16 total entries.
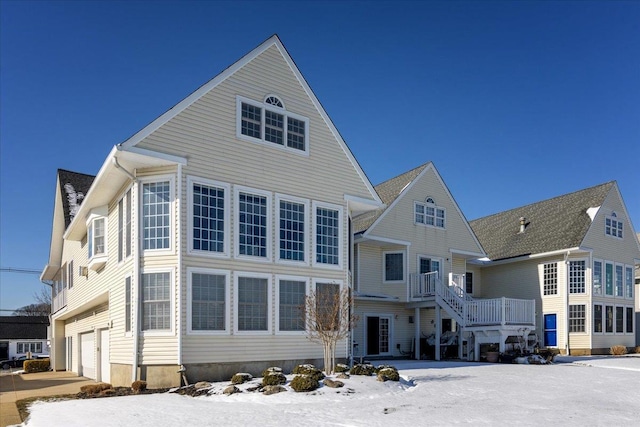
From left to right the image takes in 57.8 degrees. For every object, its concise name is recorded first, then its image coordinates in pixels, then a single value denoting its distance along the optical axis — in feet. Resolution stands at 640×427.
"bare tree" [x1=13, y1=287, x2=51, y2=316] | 301.22
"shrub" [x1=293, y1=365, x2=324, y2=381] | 50.86
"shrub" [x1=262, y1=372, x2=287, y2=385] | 48.70
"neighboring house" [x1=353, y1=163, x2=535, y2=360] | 81.97
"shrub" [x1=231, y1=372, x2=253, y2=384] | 50.75
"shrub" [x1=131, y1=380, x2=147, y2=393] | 50.36
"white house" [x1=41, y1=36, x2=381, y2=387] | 53.21
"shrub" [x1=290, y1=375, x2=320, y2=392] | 47.06
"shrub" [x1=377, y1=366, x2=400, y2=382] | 52.02
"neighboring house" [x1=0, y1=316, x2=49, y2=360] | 198.08
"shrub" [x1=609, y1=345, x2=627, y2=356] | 102.63
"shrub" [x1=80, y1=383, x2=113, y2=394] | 52.03
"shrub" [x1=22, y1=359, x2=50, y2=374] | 104.94
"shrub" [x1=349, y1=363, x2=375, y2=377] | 53.72
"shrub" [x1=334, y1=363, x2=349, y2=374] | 54.94
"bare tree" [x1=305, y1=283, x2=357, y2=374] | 55.21
